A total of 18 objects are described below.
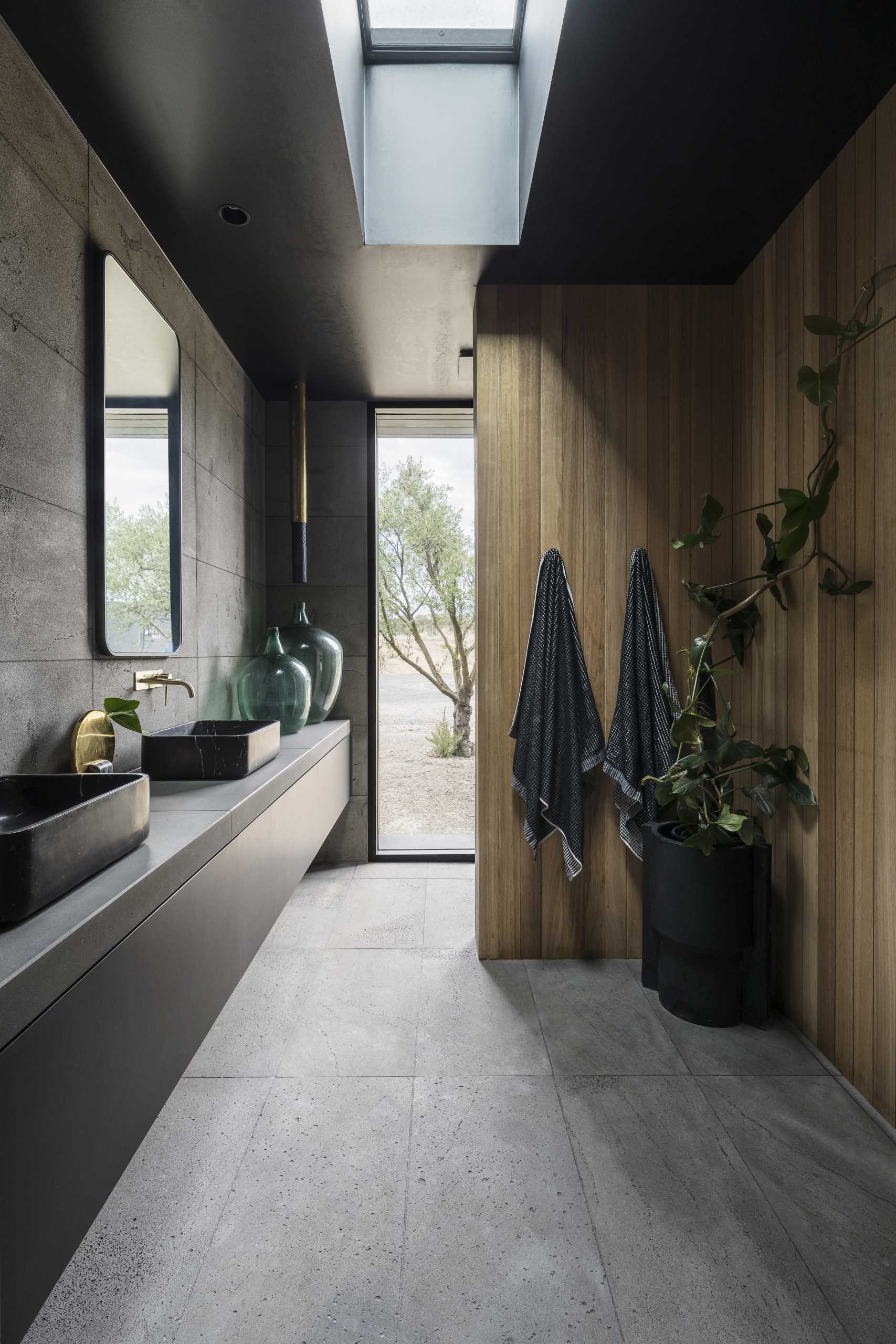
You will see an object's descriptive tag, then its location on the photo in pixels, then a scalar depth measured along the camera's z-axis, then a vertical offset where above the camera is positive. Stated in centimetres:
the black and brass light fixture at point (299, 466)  338 +101
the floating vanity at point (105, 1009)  77 -47
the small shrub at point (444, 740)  379 -32
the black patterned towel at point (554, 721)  247 -14
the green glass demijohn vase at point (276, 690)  282 -4
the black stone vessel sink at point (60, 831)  90 -23
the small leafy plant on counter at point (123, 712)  164 -8
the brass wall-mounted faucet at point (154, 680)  202 +0
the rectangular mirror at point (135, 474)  179 +57
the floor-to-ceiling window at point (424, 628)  371 +27
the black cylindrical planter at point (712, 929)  199 -71
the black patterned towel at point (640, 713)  244 -11
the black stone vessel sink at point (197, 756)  188 -20
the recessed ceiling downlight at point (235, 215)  205 +135
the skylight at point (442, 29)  203 +188
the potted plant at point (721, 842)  194 -47
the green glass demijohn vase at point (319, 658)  325 +10
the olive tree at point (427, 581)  373 +52
